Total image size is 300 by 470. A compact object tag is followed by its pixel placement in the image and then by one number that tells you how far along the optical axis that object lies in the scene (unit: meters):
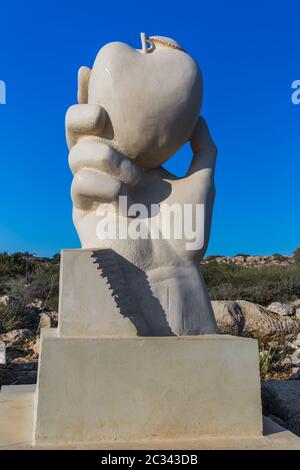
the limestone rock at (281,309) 9.72
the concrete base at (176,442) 2.67
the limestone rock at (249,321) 8.30
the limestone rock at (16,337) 7.91
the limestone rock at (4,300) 9.37
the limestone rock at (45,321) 8.55
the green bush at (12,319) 8.70
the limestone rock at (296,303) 10.59
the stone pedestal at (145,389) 2.72
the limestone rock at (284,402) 4.36
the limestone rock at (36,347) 7.46
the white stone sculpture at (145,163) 3.27
